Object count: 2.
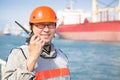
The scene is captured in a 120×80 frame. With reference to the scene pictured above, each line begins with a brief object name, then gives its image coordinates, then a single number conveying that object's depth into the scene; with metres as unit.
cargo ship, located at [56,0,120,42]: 29.81
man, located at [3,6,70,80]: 1.35
